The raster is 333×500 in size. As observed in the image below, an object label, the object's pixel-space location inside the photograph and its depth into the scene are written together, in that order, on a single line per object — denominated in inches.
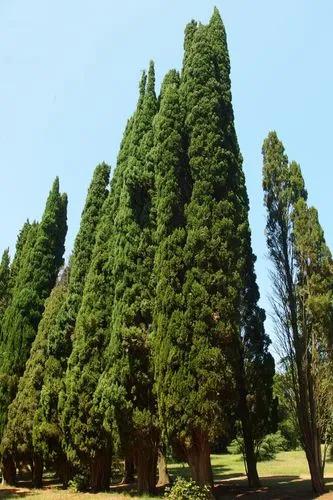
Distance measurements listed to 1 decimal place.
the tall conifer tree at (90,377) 641.6
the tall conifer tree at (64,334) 721.0
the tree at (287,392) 578.9
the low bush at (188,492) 459.5
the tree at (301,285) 559.5
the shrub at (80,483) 684.7
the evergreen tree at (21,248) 1041.5
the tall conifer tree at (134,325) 569.0
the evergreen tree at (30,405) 775.7
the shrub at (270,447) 1249.8
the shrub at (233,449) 1454.2
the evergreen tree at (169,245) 500.4
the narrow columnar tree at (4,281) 1278.3
